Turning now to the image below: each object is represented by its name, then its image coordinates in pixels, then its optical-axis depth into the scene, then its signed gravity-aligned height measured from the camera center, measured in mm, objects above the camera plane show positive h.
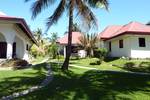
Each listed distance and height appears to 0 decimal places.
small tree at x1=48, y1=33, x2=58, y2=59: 17323 +477
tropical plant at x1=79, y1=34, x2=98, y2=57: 15165 +1425
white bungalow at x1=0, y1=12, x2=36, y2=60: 8026 +1651
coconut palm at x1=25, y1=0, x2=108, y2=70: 7582 +3166
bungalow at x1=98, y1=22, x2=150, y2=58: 11088 +1296
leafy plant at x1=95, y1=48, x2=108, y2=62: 13257 -2
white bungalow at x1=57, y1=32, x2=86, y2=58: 17012 +1060
